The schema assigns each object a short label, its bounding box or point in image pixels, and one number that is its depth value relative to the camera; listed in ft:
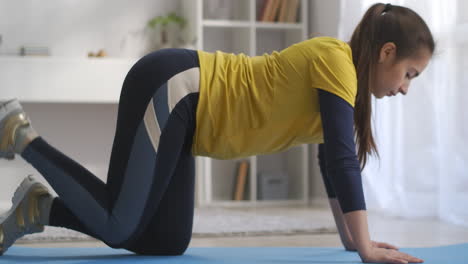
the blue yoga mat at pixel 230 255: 5.80
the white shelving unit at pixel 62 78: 12.74
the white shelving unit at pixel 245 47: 13.99
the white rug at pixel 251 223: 8.93
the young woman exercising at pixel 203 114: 5.50
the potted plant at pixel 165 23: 14.52
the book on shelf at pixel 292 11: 14.65
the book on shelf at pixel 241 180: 14.48
